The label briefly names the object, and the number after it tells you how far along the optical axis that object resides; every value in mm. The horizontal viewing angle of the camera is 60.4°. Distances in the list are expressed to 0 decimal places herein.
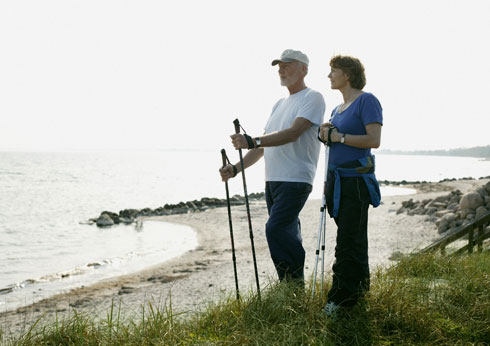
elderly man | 3801
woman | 3336
